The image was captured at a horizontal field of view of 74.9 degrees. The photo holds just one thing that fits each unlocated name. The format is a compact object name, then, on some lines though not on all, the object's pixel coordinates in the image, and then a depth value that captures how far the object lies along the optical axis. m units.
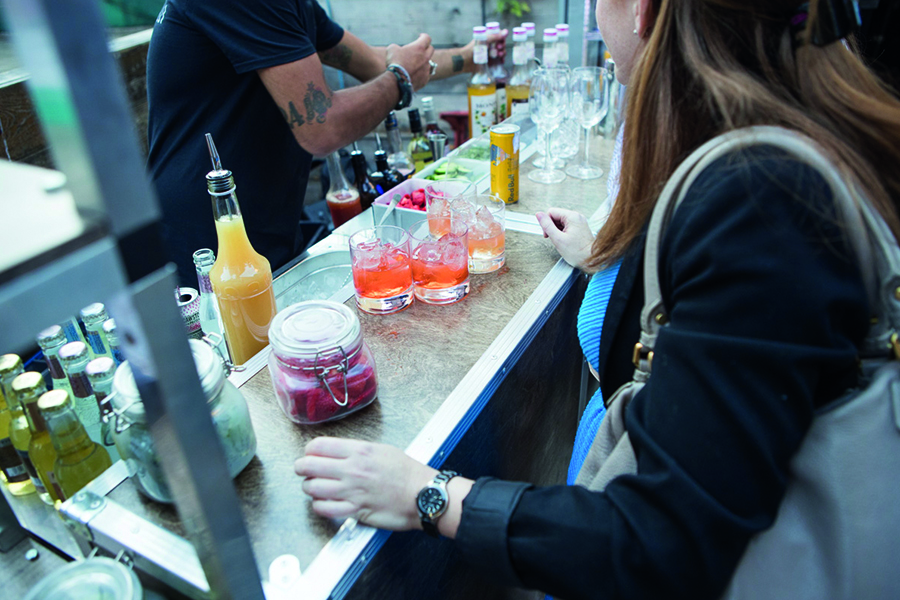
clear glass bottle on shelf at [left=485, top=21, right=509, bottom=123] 2.32
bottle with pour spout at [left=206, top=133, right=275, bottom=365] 1.04
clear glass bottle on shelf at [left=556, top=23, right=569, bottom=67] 2.24
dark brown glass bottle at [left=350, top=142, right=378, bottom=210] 2.04
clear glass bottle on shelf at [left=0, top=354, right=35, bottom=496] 0.86
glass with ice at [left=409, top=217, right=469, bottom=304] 1.25
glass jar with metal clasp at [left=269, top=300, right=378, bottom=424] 0.88
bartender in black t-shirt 1.61
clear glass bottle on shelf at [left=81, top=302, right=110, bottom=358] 0.99
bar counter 0.80
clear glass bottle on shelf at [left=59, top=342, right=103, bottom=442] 0.87
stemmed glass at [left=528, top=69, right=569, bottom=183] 1.82
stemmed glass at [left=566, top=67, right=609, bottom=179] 1.85
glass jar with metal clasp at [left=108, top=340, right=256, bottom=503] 0.73
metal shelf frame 0.36
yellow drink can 1.59
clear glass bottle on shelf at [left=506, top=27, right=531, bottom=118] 2.22
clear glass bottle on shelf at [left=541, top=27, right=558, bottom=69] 2.13
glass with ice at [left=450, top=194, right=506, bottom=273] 1.37
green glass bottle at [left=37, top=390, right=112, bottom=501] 0.79
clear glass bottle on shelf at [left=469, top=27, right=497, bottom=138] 2.19
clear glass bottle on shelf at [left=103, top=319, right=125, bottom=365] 1.00
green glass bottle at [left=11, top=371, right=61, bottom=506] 0.80
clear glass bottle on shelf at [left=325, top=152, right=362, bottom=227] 1.98
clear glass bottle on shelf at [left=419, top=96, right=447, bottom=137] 2.33
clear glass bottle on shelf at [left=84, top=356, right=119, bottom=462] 0.86
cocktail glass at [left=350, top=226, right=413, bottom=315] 1.21
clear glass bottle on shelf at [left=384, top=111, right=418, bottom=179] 2.15
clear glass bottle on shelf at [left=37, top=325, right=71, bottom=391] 0.89
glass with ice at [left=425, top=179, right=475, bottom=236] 1.37
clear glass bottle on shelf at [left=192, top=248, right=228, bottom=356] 1.13
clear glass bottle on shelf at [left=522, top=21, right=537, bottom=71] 2.16
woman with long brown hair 0.61
